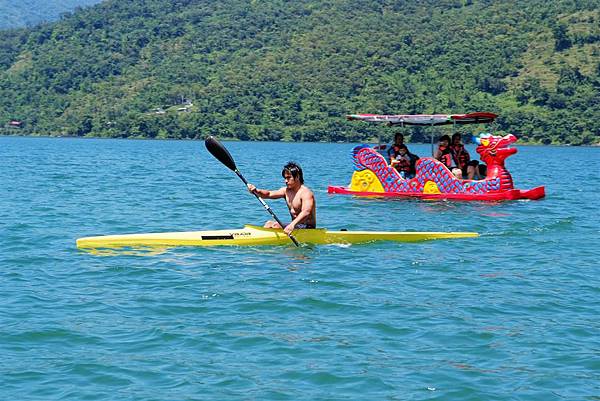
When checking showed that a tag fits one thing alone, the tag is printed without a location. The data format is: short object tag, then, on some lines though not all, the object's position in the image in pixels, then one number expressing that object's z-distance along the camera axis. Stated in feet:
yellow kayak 51.31
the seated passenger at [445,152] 84.28
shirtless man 51.16
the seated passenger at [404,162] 87.56
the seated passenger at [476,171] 85.10
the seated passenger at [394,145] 86.33
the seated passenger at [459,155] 85.05
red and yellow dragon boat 83.05
